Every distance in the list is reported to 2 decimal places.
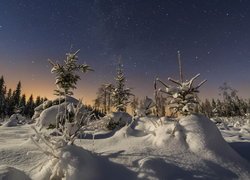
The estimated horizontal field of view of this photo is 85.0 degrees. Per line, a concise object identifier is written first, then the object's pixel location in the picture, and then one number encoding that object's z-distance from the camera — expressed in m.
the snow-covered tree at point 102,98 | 33.09
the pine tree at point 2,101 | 39.68
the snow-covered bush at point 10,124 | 9.49
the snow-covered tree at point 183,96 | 4.17
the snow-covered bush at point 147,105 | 9.51
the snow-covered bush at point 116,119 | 8.19
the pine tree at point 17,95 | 45.50
